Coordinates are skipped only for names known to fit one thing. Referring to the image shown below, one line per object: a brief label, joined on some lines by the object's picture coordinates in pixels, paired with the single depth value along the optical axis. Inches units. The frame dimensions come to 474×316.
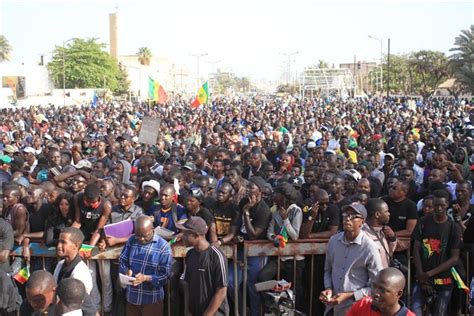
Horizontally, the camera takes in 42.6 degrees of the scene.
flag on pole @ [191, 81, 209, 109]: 1083.9
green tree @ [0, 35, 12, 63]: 2999.5
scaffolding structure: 3261.3
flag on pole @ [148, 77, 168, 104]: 1052.5
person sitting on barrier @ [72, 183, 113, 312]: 237.8
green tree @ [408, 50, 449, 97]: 2802.7
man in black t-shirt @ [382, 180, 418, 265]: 240.5
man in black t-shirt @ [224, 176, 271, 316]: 238.8
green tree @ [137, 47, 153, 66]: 3961.6
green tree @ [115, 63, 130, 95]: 3073.3
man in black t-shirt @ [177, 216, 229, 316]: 194.1
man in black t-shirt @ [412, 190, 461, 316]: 218.1
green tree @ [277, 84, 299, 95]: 3875.7
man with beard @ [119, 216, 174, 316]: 205.8
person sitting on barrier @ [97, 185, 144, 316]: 225.9
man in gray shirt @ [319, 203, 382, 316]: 193.2
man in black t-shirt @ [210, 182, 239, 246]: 256.4
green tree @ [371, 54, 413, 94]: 3144.7
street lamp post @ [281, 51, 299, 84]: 4247.0
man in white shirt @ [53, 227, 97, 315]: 187.6
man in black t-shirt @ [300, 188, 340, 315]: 241.3
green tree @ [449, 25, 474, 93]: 2154.3
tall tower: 4116.6
